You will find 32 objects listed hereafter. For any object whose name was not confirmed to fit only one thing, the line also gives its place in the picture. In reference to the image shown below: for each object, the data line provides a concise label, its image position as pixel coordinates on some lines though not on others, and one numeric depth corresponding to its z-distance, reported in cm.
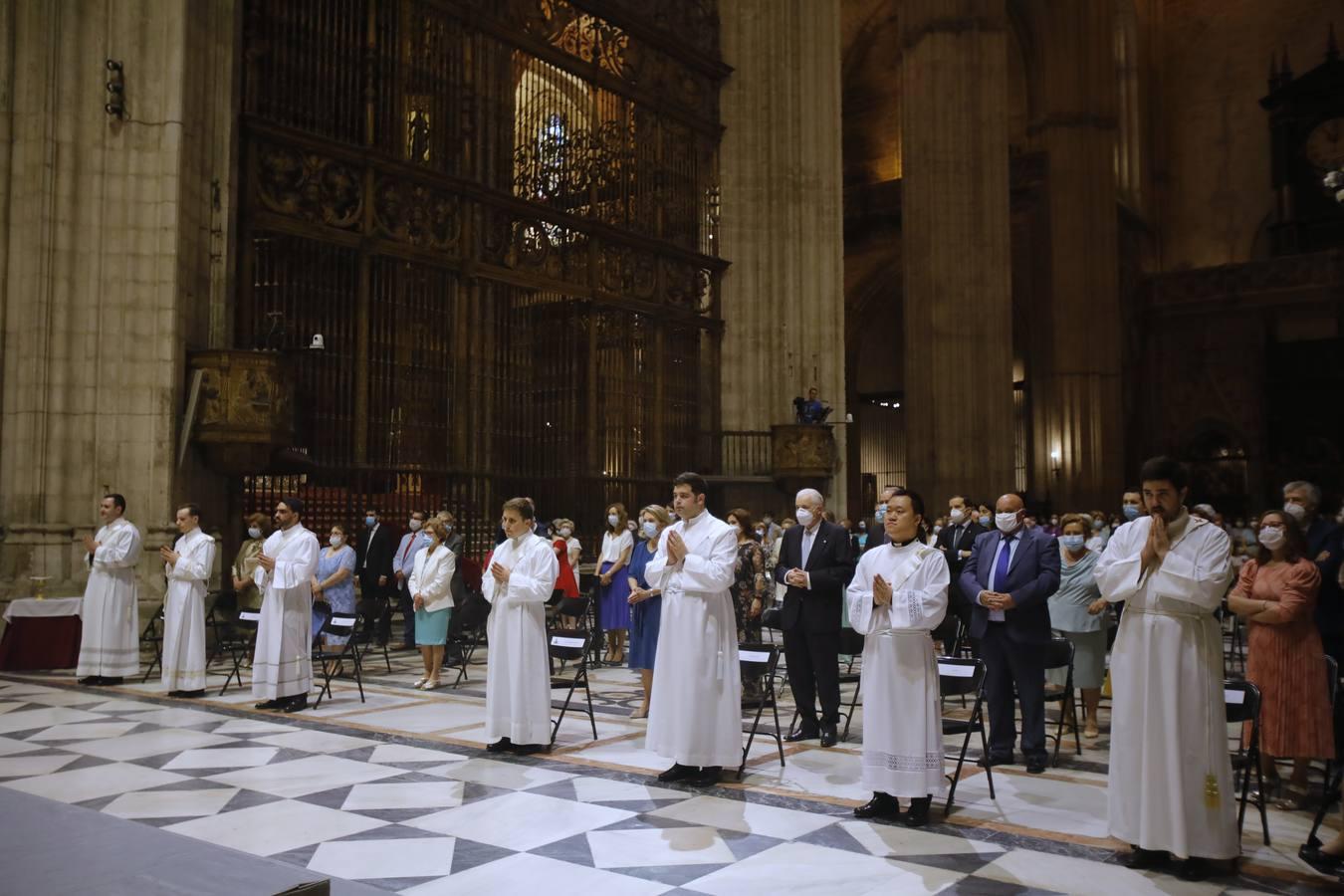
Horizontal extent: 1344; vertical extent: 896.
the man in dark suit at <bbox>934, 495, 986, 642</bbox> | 1089
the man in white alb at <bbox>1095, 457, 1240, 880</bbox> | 488
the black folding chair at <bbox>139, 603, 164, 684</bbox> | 1136
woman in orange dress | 638
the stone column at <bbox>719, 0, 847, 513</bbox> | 2139
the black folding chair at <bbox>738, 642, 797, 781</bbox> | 733
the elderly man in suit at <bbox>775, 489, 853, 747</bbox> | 800
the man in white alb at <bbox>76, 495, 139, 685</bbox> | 1055
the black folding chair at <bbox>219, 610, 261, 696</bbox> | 1028
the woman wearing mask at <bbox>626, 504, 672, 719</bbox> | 923
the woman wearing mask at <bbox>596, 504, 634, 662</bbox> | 1295
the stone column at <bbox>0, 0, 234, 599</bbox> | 1200
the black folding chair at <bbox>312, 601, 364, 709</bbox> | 1000
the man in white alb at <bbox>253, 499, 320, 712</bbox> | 934
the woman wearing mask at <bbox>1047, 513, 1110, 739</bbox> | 834
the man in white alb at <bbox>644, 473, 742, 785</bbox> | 676
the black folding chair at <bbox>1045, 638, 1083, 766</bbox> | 743
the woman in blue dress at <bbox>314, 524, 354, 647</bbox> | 1170
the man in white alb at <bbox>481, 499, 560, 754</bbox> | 763
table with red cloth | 1134
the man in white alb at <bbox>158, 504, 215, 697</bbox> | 997
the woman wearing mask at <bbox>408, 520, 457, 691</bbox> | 1062
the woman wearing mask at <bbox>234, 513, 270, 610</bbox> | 1122
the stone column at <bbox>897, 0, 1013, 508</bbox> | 2327
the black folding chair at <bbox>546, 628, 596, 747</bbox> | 824
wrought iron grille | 1440
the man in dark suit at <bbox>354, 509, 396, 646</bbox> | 1355
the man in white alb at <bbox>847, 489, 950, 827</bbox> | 577
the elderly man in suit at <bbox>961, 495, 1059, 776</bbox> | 722
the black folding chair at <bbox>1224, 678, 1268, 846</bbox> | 539
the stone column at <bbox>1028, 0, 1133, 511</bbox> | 2862
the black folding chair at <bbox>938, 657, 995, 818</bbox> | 647
